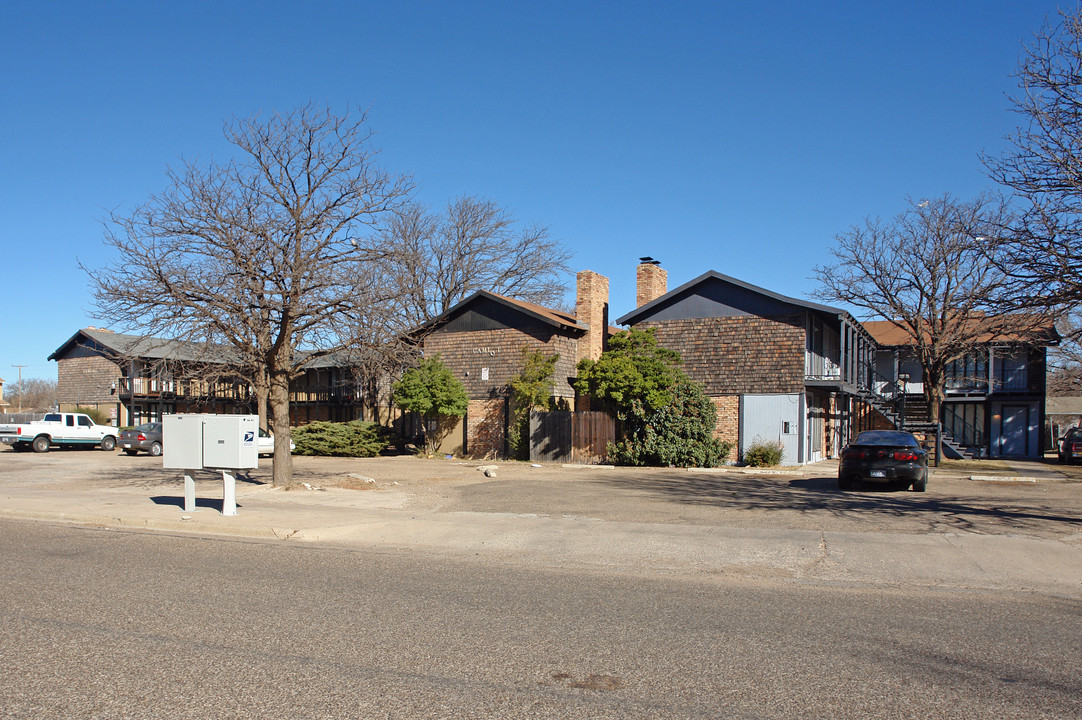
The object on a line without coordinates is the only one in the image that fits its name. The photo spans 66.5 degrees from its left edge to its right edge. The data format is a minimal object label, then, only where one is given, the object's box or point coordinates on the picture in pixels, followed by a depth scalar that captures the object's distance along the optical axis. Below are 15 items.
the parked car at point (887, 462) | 18.36
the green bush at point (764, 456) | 26.73
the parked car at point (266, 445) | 31.73
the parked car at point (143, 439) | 33.66
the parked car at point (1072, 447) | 32.38
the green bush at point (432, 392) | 30.94
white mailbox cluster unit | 13.37
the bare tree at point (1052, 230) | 12.53
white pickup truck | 35.94
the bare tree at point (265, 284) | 16.69
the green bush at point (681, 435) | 26.74
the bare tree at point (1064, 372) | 42.81
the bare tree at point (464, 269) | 44.00
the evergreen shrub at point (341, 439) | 32.31
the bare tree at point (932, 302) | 31.69
